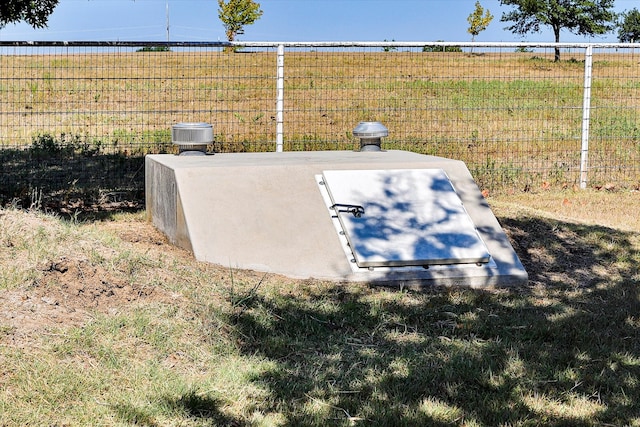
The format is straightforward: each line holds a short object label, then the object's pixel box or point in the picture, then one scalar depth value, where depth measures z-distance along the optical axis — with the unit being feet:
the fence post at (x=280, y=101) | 34.73
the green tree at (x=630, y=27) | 266.16
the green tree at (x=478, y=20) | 222.07
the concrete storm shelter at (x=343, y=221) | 21.42
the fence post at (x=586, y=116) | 38.42
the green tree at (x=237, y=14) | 182.60
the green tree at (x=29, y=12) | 35.99
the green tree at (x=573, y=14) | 161.27
